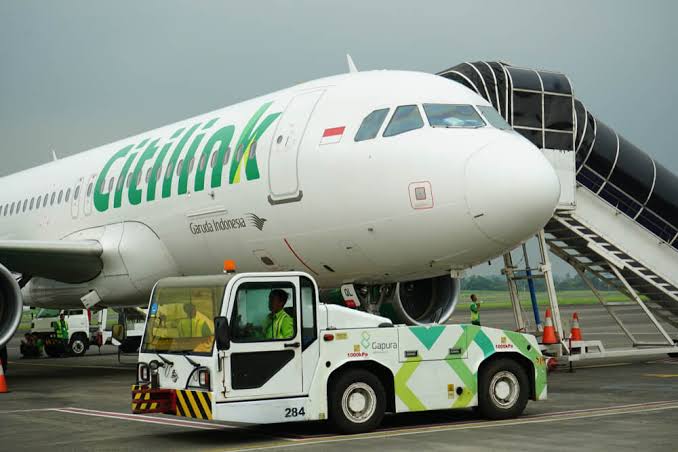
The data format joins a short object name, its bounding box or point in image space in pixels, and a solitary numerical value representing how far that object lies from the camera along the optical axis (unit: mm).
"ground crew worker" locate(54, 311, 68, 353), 30359
